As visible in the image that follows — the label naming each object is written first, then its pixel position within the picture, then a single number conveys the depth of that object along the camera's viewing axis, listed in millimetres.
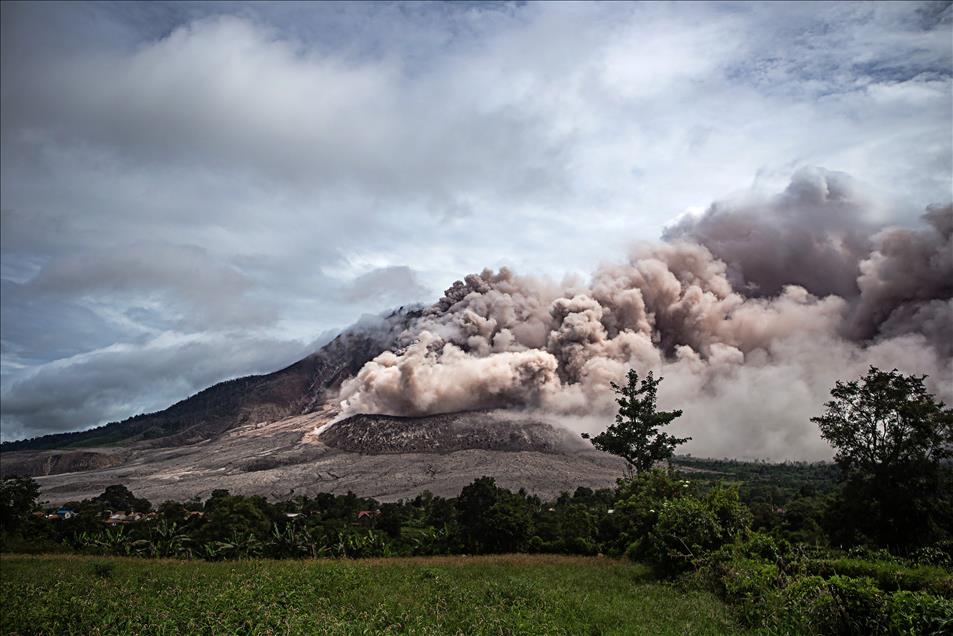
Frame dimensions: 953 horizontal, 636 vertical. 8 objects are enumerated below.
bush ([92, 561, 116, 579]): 23569
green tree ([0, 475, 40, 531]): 45688
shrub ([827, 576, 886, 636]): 10695
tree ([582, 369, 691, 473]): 44062
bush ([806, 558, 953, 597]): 11672
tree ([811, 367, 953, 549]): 28062
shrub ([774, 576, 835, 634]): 11578
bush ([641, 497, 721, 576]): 21828
